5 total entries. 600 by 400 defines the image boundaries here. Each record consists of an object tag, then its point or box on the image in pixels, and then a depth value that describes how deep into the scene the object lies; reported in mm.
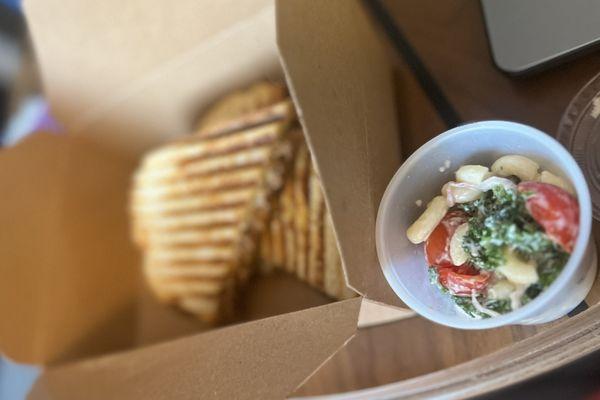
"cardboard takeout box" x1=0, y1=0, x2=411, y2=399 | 314
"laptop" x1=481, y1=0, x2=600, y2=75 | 339
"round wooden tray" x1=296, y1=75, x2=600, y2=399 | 327
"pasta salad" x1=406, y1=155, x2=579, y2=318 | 287
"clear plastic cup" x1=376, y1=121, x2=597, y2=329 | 290
